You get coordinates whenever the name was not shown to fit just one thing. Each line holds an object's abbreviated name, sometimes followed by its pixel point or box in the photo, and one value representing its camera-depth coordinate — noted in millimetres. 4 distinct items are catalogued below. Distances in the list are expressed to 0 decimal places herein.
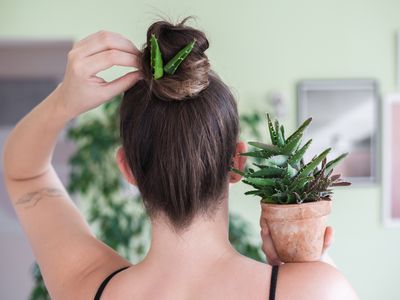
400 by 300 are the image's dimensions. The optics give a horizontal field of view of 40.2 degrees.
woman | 684
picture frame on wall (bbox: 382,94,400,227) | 3240
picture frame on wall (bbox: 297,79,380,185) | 3195
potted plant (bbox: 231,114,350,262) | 722
